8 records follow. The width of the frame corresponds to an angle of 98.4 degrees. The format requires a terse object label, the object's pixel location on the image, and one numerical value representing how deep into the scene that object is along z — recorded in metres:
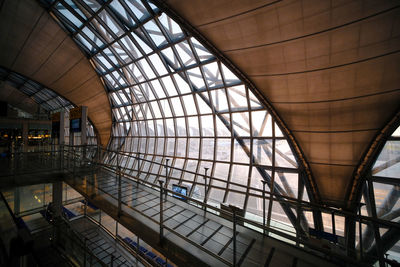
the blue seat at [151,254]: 11.60
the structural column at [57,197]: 11.50
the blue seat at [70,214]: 15.58
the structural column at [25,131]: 22.48
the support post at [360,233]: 2.77
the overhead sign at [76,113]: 11.63
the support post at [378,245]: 2.61
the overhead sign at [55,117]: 13.54
